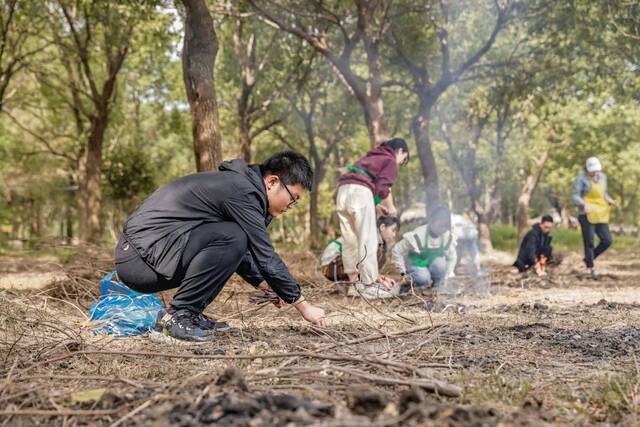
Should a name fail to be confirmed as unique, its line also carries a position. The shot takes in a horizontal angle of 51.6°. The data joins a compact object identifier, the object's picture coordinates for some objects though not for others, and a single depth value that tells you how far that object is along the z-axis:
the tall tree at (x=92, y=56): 16.92
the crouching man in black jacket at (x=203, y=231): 4.23
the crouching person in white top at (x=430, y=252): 7.57
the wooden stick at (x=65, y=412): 2.39
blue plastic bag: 4.62
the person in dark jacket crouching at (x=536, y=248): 10.45
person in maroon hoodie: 7.29
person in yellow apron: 10.20
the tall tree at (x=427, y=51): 13.56
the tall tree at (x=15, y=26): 14.81
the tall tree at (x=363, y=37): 12.64
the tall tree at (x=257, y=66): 18.94
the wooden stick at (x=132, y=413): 2.27
